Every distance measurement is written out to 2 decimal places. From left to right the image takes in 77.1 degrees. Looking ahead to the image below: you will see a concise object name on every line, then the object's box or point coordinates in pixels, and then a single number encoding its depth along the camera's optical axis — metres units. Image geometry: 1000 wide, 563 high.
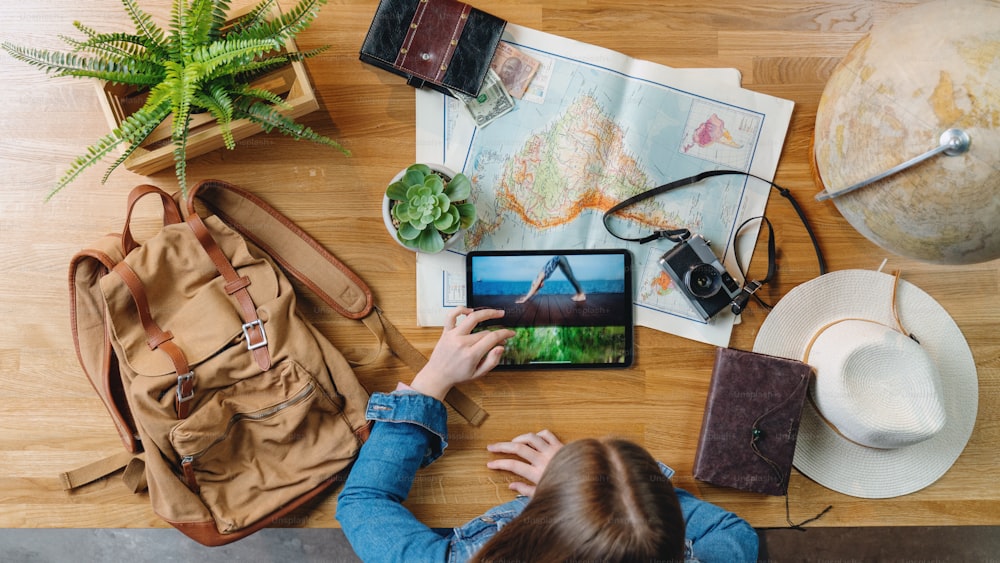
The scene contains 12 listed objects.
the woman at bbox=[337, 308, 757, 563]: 0.85
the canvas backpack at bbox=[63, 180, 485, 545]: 1.14
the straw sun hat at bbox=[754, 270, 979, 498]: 1.26
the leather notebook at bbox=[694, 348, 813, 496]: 1.21
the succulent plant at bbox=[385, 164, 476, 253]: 1.14
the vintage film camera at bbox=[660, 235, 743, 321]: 1.24
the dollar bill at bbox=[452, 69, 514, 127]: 1.25
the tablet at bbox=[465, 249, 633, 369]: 1.26
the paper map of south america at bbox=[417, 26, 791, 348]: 1.26
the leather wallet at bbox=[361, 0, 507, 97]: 1.21
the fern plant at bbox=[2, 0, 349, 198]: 0.99
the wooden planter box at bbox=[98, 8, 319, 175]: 1.12
